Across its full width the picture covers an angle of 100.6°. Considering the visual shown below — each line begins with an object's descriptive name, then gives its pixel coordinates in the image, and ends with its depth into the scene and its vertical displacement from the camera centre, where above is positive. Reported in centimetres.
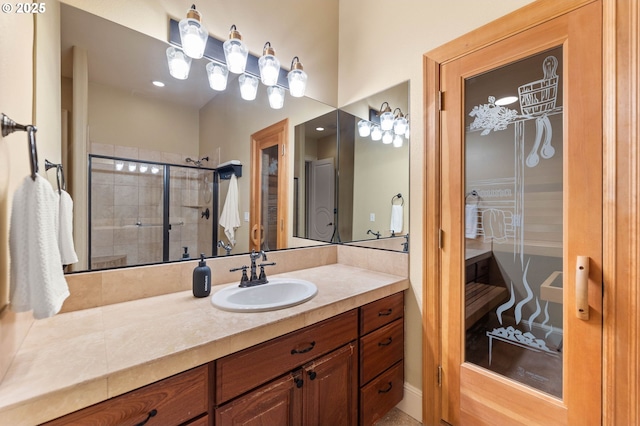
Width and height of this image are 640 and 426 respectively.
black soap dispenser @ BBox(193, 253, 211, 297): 128 -34
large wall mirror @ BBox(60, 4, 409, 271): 118 +35
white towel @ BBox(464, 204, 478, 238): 145 -4
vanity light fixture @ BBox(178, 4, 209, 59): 133 +92
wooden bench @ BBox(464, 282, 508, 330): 138 -46
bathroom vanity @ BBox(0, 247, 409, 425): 69 -49
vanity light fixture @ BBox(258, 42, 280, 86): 164 +92
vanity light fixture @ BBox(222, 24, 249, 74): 149 +92
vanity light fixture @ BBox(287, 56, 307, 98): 179 +92
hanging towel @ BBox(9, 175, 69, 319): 66 -11
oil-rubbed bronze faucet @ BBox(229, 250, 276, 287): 147 -36
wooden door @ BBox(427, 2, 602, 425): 110 -7
